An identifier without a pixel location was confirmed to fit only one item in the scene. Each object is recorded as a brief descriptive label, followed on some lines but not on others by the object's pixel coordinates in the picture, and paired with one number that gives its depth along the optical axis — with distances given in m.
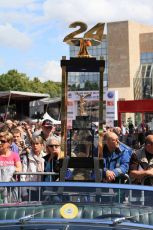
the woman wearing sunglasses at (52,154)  8.23
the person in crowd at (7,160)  7.93
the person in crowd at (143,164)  7.53
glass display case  7.64
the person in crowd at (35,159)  8.72
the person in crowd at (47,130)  10.91
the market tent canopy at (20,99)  34.06
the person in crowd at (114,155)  7.70
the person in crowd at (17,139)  10.97
